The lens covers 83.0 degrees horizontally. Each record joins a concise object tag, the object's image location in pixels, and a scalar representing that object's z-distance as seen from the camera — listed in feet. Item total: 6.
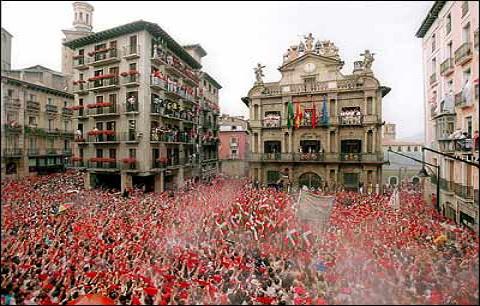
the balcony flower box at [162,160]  64.74
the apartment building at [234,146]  119.03
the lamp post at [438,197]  35.84
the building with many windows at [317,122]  70.03
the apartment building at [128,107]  61.05
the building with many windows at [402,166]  98.43
